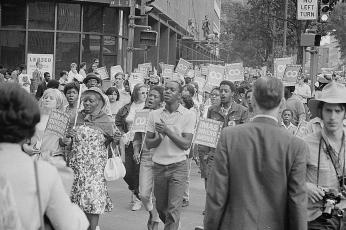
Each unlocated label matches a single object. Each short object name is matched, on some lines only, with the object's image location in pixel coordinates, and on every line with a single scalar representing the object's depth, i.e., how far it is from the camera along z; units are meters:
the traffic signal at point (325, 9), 19.95
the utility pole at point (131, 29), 21.95
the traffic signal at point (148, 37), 21.30
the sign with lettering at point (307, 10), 21.99
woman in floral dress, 7.69
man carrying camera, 5.11
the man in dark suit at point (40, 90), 14.23
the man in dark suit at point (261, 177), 4.64
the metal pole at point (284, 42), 43.31
